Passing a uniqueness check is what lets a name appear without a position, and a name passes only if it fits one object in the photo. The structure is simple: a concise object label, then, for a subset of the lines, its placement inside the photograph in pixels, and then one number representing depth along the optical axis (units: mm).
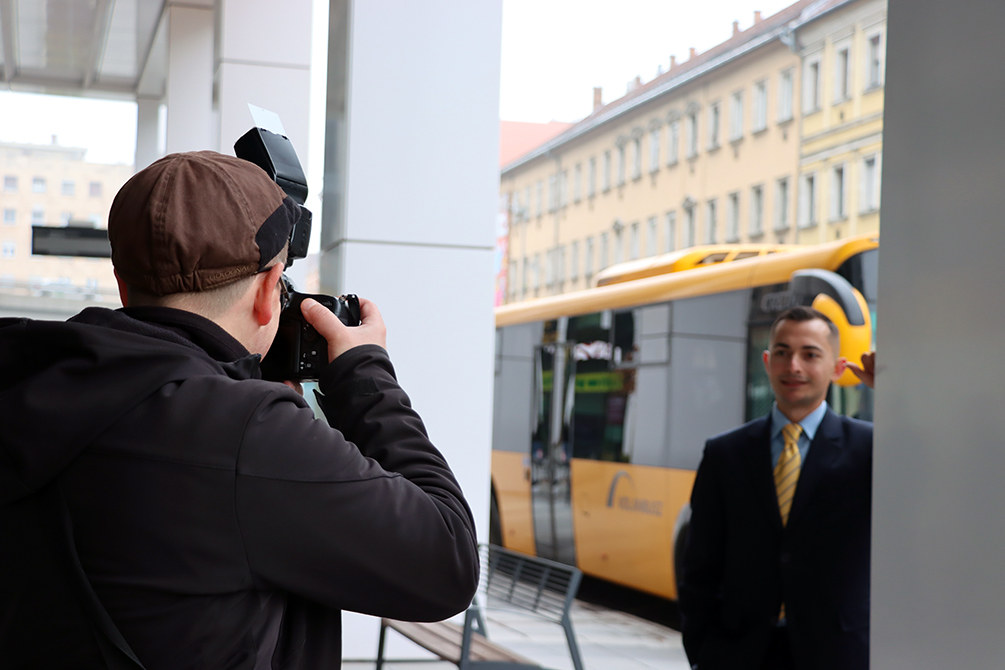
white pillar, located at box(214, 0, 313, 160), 8227
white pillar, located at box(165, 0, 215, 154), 11242
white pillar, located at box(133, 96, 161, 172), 16391
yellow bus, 9469
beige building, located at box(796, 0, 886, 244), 45031
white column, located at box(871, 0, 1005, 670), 1383
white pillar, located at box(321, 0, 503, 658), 5410
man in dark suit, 3289
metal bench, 5191
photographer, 1352
